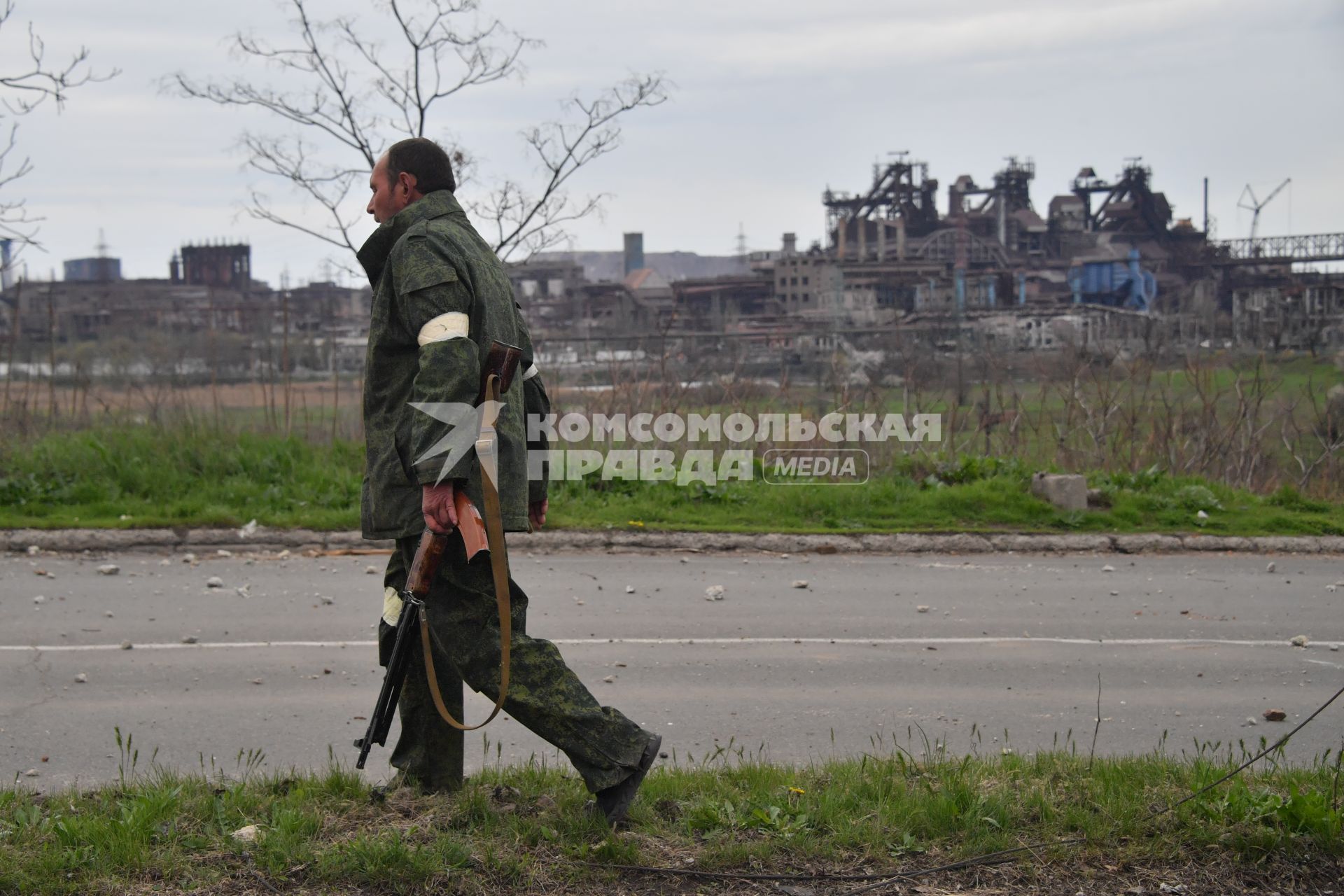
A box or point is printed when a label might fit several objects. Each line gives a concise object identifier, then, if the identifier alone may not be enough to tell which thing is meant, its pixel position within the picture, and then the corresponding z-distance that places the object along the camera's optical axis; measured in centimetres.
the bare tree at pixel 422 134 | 1293
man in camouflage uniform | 381
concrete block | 1108
